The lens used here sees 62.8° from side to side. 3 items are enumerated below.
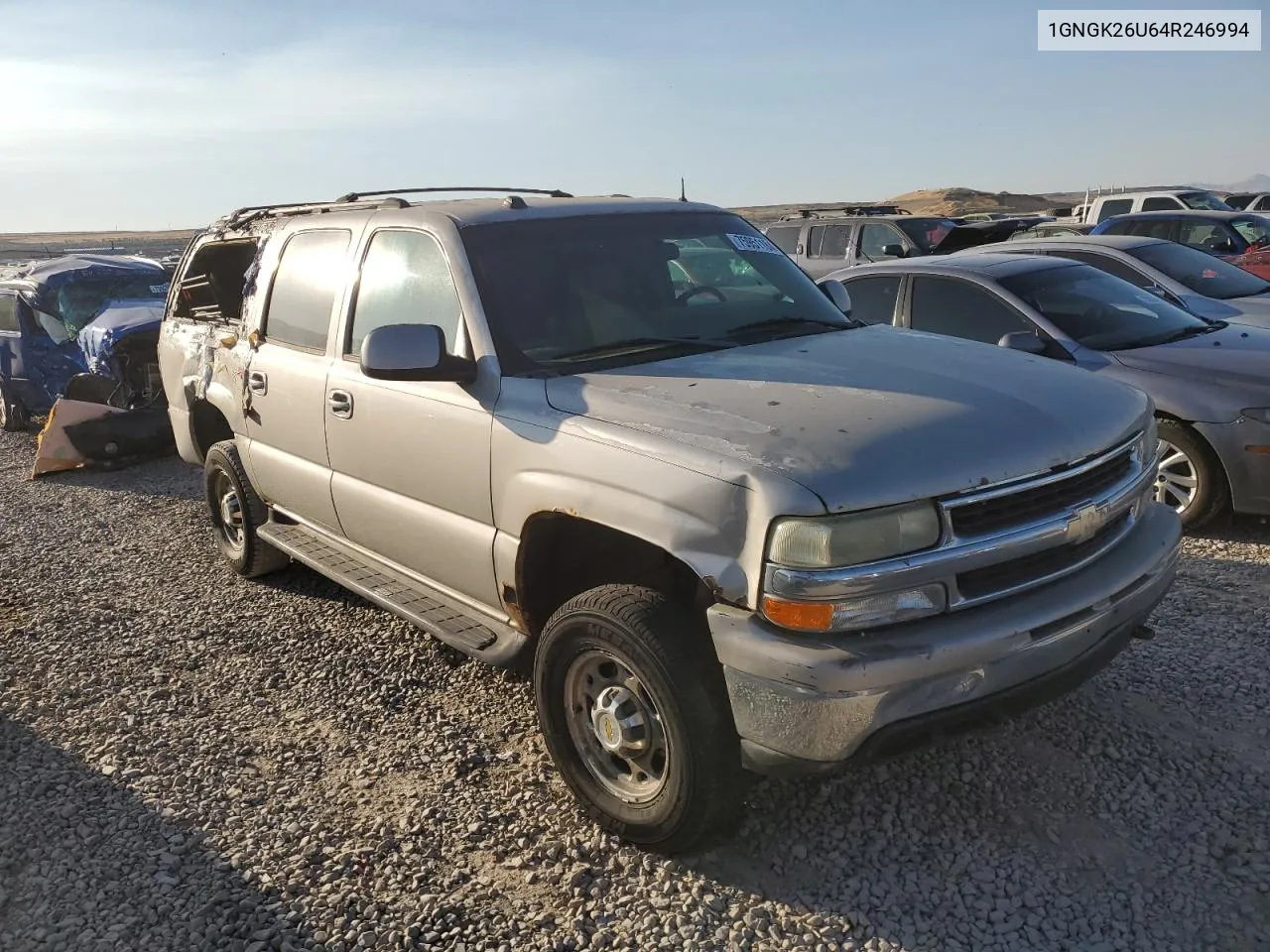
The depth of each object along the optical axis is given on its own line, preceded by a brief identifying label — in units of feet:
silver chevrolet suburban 8.81
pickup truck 60.08
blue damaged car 31.17
